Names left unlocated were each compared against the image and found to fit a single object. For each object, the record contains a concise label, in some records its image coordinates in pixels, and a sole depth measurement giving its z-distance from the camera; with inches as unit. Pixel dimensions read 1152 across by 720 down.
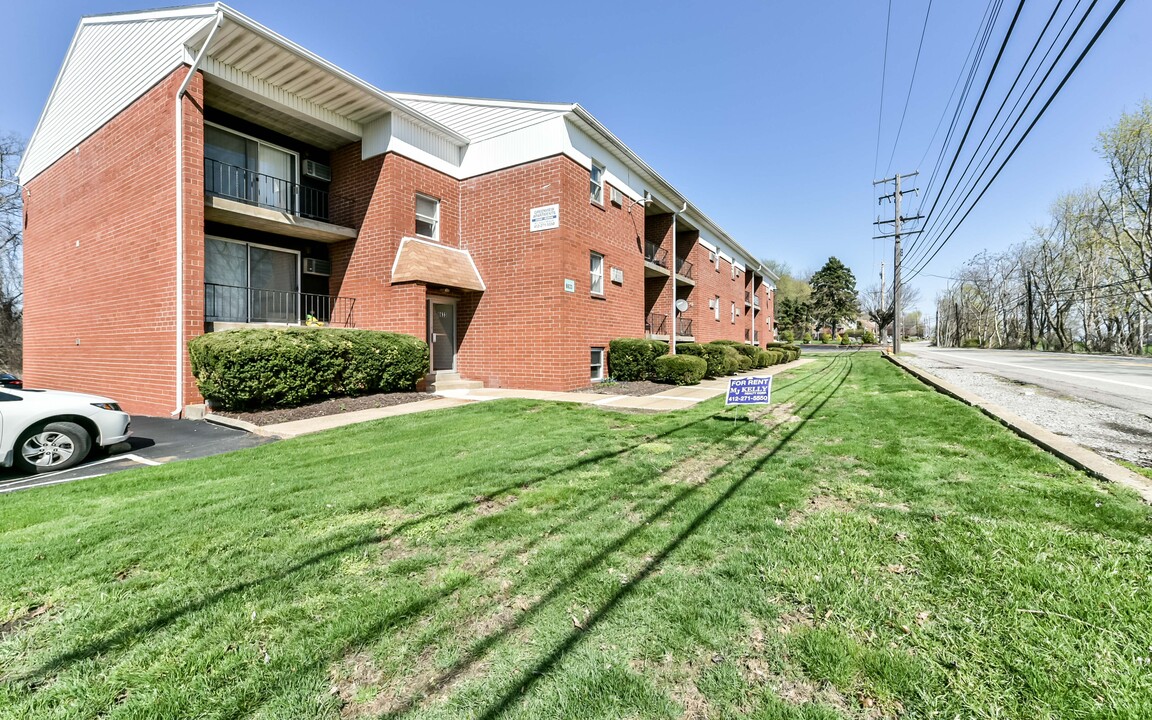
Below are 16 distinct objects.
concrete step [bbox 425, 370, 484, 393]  482.3
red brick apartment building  364.2
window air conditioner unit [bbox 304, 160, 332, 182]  492.4
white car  216.5
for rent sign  269.7
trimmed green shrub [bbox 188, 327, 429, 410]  312.2
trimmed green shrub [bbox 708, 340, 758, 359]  798.8
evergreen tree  2298.2
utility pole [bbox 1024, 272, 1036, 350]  1814.7
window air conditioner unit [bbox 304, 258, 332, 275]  486.6
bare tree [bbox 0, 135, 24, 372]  954.7
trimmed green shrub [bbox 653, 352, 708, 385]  523.2
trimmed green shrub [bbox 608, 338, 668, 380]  548.1
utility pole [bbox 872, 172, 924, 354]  929.5
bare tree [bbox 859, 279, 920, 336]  2576.3
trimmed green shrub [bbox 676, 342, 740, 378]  645.3
